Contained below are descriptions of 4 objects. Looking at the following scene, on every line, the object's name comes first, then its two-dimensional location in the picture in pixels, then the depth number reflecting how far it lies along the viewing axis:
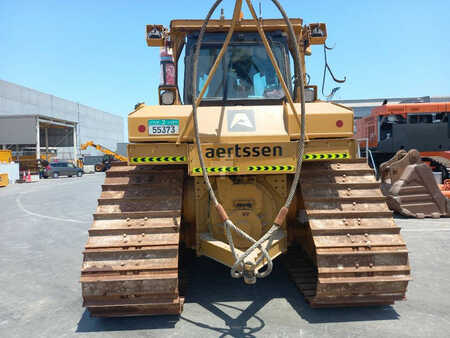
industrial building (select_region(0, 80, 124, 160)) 33.84
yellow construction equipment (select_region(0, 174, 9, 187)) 21.55
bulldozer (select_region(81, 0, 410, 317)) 3.28
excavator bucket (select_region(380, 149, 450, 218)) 8.28
